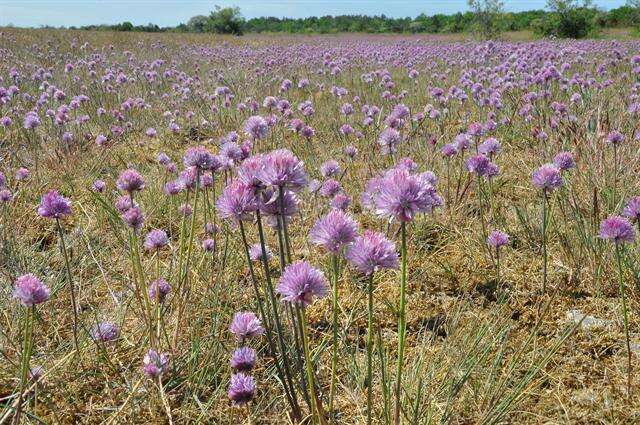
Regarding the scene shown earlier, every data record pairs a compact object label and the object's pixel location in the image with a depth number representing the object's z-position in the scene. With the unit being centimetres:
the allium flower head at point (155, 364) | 72
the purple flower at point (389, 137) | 120
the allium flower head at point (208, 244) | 98
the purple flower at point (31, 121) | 154
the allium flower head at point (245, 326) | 71
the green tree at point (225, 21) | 3931
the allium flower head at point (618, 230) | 76
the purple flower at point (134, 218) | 81
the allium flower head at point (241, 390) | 67
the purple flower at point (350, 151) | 138
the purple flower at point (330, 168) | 112
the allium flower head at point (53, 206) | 76
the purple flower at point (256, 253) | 95
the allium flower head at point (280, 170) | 61
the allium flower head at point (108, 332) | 81
